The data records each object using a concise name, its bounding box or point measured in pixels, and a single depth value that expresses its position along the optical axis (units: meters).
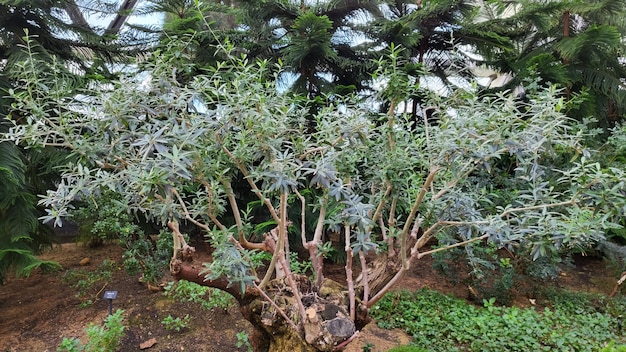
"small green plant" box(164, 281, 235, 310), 2.38
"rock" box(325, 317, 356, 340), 1.51
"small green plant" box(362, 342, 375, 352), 2.09
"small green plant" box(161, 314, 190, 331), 2.33
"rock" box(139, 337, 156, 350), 2.18
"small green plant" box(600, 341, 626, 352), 1.51
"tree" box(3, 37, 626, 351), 1.27
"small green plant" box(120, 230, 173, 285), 2.79
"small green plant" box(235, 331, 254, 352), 2.04
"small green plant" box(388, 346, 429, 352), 2.11
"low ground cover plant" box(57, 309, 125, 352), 1.84
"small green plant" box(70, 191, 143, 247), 2.64
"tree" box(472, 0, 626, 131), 3.21
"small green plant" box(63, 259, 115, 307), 2.83
